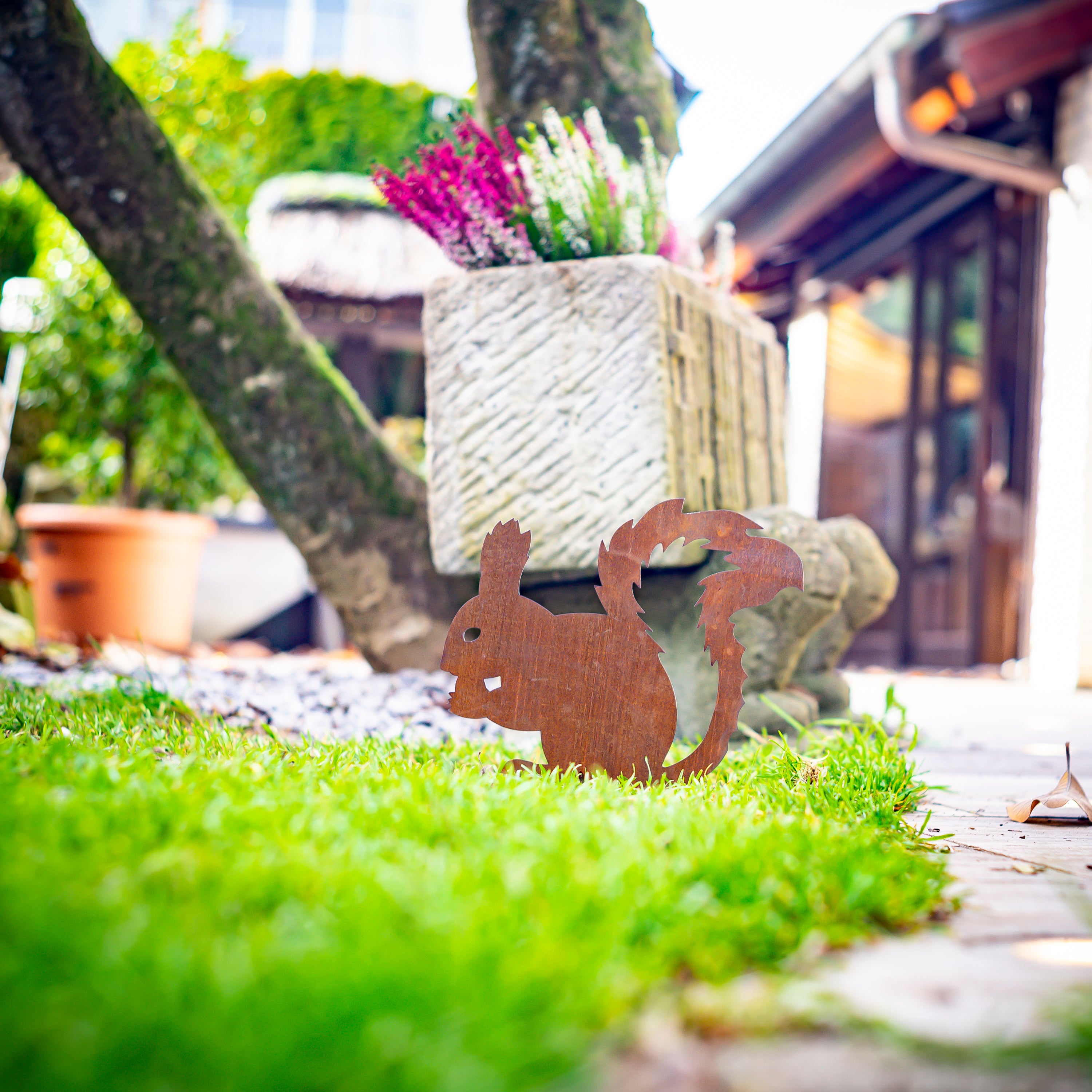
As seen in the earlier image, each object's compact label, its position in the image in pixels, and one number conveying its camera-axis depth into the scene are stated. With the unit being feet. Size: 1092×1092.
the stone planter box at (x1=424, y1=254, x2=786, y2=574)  8.02
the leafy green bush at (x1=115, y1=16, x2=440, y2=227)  22.38
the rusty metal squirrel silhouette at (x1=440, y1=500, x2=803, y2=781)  5.99
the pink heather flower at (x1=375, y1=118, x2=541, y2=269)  8.79
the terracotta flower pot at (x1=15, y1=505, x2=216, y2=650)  15.07
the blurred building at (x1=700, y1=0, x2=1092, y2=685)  15.65
